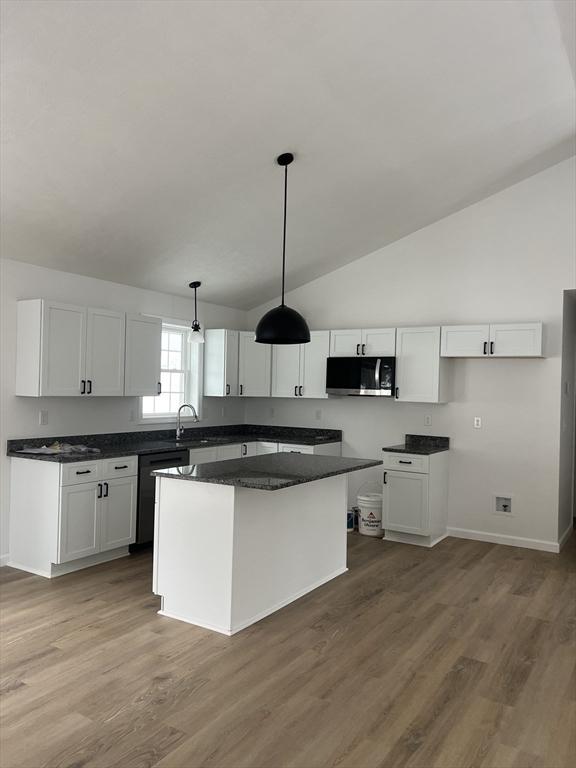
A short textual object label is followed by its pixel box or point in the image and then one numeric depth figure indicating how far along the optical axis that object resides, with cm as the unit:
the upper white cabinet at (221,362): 678
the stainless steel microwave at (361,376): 608
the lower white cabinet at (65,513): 451
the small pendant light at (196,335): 547
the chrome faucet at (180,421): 638
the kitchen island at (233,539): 361
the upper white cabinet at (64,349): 466
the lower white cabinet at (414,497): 570
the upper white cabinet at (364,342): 617
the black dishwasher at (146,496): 517
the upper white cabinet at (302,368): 664
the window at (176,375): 636
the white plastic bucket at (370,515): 612
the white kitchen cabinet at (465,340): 562
